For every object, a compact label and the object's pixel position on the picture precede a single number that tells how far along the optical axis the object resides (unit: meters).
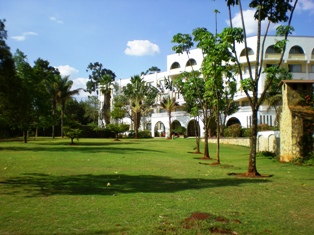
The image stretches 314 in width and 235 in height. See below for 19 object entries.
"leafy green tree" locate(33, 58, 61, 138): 35.12
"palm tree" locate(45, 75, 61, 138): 53.22
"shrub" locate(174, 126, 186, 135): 58.78
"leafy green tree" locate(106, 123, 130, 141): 45.50
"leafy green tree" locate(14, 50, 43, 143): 32.25
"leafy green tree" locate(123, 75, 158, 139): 57.56
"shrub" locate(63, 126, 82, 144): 32.75
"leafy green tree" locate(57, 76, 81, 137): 54.88
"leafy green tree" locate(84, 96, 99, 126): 77.00
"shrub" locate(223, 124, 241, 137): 43.44
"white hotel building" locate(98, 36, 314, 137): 49.69
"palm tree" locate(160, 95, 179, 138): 57.24
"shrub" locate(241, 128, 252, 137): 41.87
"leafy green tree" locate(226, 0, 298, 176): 12.38
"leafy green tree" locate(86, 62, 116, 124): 67.68
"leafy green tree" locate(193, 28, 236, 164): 12.89
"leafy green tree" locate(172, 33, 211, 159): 19.59
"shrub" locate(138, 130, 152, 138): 57.91
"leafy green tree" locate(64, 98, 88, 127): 77.88
